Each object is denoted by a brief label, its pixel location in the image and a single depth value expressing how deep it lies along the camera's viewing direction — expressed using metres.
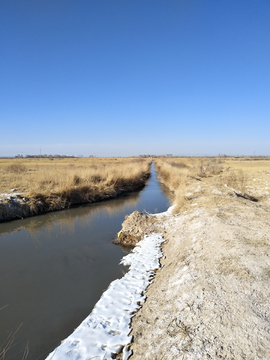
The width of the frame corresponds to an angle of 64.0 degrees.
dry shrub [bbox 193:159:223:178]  22.27
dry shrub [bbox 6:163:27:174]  20.77
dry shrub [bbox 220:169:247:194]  12.78
